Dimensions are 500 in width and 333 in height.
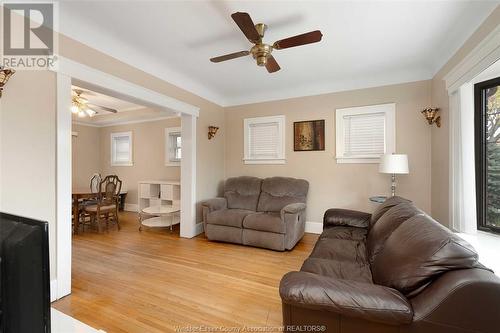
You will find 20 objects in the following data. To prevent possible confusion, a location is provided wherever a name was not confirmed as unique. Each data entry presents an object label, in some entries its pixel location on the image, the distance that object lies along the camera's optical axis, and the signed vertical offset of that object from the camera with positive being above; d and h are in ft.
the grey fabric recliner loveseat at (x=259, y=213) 10.63 -2.39
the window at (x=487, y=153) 7.45 +0.48
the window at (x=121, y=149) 20.76 +1.83
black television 2.22 -1.10
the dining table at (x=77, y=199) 13.52 -1.87
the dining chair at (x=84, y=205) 14.28 -2.38
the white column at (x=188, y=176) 12.78 -0.46
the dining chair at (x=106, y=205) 13.78 -2.38
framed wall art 13.10 +1.92
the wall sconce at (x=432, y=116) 9.89 +2.25
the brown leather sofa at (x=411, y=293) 3.05 -1.99
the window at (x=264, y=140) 14.15 +1.80
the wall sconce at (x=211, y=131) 13.92 +2.30
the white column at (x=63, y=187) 6.87 -0.57
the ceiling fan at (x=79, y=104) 12.92 +3.87
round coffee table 13.64 -3.38
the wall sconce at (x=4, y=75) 5.50 +2.33
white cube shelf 16.42 -1.92
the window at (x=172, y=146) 18.63 +1.85
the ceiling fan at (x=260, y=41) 5.93 +3.78
